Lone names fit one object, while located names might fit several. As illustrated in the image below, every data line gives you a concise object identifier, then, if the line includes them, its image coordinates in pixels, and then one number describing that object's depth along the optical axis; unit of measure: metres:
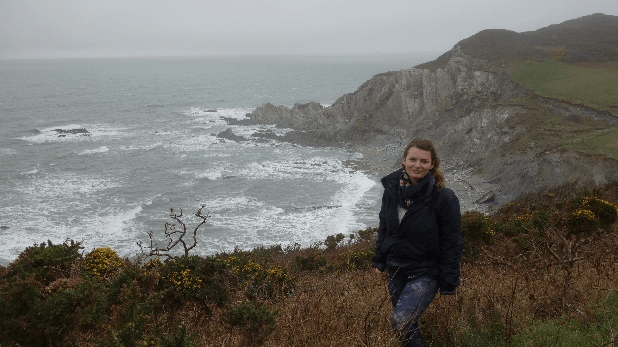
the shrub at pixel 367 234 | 21.02
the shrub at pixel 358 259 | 12.76
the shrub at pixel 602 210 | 12.01
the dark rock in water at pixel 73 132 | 53.72
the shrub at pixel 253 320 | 4.11
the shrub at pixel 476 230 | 11.45
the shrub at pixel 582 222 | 11.05
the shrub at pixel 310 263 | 14.25
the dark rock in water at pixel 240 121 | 60.28
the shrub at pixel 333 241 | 20.77
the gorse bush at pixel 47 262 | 6.38
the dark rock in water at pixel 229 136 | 51.24
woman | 3.90
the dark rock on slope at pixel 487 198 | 28.48
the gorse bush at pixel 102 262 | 7.98
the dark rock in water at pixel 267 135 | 51.31
